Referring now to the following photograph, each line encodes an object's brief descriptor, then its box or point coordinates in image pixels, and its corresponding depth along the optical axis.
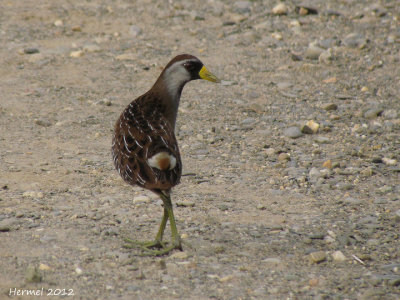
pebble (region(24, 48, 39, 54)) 17.55
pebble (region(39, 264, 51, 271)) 8.86
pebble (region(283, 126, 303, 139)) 13.92
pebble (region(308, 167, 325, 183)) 12.24
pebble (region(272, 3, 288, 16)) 20.05
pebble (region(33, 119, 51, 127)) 14.12
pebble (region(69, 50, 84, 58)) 17.45
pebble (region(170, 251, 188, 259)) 9.40
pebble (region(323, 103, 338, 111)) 15.06
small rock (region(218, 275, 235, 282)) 8.78
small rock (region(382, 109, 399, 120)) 14.66
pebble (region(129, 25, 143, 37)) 18.95
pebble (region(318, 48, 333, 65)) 17.36
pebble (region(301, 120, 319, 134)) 14.05
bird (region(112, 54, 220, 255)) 9.02
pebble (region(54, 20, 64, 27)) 19.30
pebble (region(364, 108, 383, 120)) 14.70
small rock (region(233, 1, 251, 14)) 20.36
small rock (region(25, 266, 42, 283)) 8.51
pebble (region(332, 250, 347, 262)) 9.43
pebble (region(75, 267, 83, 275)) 8.83
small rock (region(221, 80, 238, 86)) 16.39
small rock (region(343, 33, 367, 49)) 18.20
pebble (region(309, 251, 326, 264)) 9.36
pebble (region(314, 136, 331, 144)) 13.67
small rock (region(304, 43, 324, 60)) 17.59
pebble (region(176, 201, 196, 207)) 11.09
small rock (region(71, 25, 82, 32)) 18.98
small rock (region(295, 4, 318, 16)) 20.16
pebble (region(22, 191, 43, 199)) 11.10
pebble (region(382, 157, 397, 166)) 12.75
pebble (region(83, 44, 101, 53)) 17.81
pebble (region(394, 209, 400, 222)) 10.73
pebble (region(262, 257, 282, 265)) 9.31
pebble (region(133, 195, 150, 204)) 11.14
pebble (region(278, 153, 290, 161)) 12.97
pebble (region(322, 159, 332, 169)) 12.64
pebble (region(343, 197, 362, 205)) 11.35
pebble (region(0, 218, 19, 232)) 9.96
